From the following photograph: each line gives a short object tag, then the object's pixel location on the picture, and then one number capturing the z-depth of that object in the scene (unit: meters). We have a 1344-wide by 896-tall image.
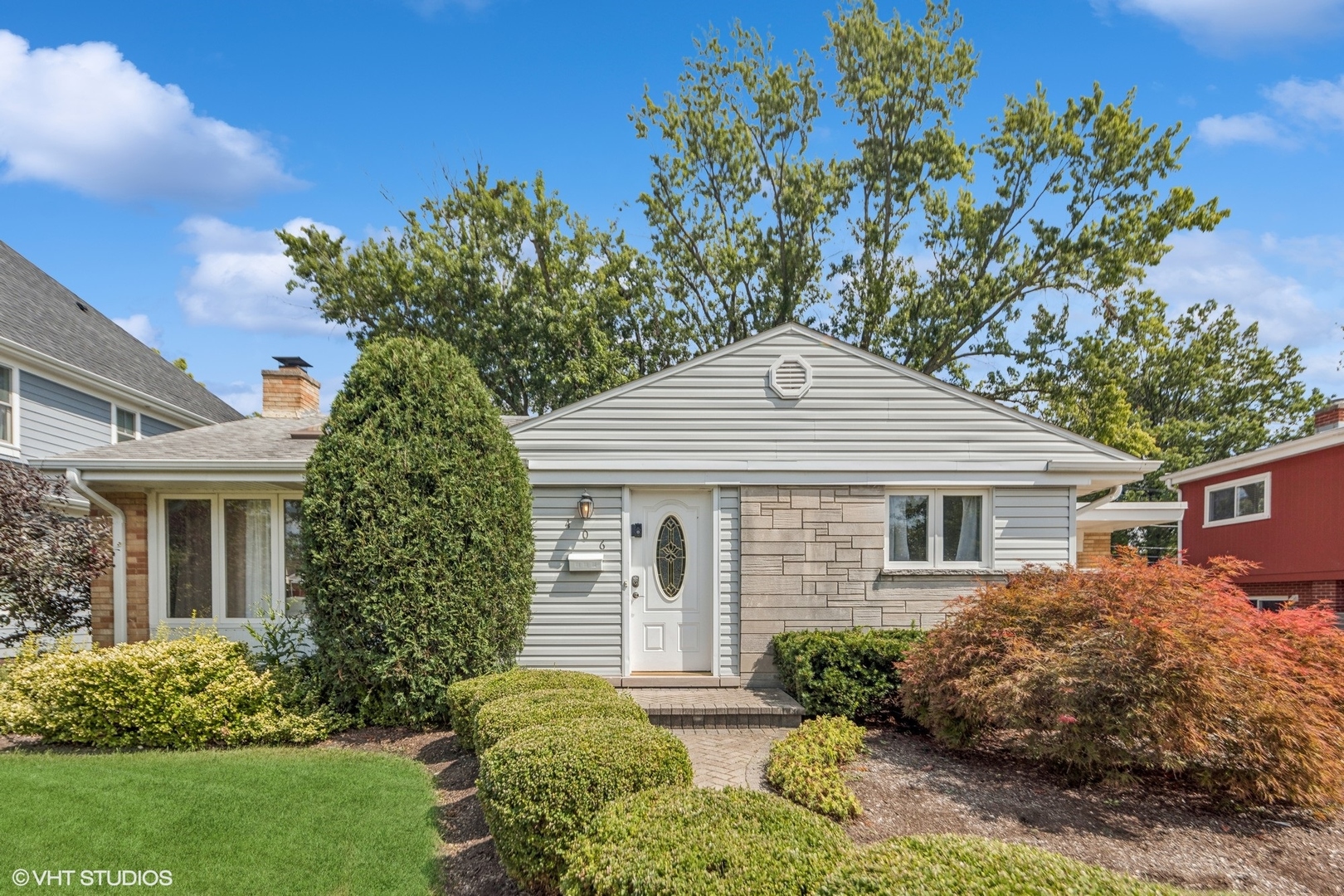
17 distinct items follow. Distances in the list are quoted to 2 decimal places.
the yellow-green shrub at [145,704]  6.52
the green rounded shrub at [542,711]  4.71
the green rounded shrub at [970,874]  2.47
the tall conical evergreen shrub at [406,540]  6.61
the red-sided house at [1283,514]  14.45
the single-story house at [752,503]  8.38
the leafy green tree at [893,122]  18.12
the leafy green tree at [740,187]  18.92
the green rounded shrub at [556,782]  3.70
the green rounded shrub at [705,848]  2.90
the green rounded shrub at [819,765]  4.75
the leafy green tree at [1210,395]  23.03
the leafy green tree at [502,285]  18.84
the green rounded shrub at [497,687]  5.85
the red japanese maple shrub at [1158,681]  4.59
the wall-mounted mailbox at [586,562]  8.35
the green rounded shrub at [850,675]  7.16
